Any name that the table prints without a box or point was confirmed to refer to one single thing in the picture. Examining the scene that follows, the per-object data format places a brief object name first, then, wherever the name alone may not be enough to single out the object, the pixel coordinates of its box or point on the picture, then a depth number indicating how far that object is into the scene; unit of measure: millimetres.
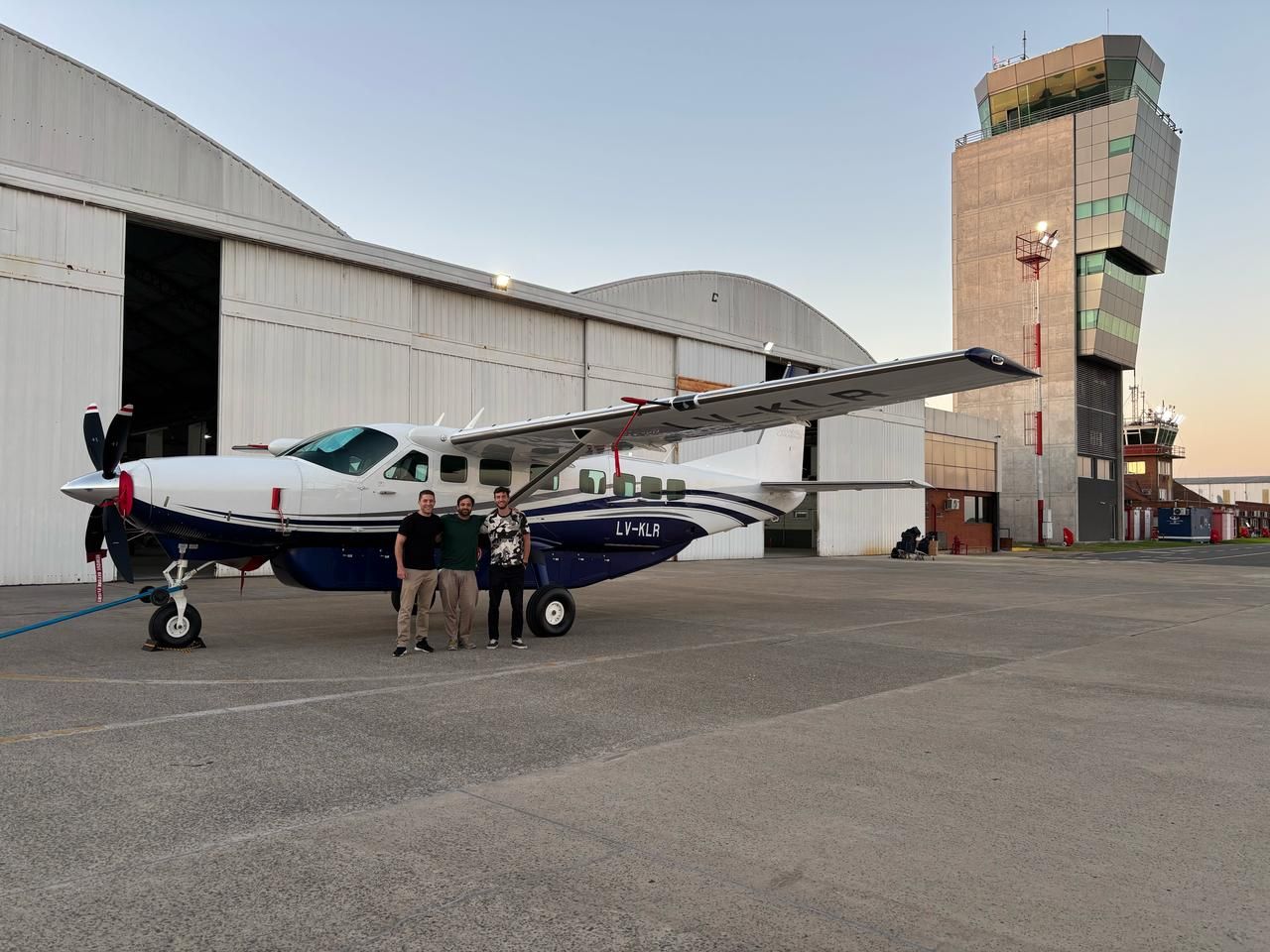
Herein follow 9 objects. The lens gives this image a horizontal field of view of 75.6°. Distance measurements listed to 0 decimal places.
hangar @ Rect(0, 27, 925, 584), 15719
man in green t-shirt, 8922
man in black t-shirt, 8539
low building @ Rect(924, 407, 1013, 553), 41406
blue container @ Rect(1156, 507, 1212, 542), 65000
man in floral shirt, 9039
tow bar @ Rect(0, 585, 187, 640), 8375
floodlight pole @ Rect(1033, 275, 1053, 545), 41594
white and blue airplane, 8086
